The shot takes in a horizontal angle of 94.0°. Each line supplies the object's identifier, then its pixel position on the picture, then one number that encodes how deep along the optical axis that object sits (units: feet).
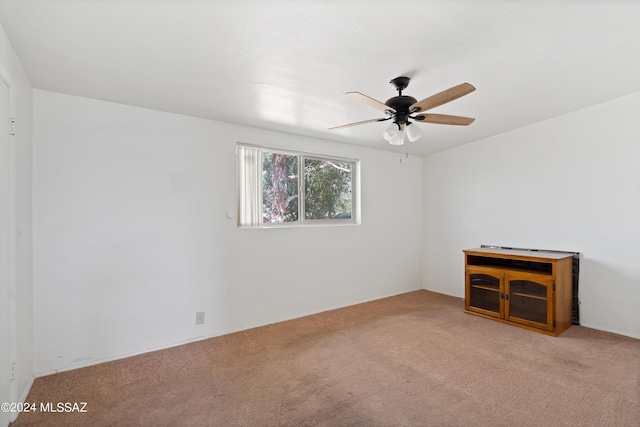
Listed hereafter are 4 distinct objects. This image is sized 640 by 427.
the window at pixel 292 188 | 11.02
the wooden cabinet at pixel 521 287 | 9.93
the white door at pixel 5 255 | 5.44
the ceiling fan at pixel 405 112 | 6.62
